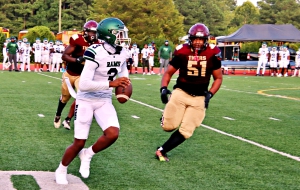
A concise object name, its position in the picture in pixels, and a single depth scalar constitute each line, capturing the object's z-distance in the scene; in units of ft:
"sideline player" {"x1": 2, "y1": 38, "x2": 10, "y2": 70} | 99.08
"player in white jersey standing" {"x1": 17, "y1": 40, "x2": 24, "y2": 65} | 98.91
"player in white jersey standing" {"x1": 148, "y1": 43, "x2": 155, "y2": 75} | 98.37
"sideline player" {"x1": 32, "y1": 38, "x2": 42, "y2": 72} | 97.35
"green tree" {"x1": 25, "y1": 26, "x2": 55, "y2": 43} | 137.54
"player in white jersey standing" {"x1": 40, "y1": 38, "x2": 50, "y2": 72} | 97.86
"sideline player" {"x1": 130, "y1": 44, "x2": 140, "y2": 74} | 103.40
